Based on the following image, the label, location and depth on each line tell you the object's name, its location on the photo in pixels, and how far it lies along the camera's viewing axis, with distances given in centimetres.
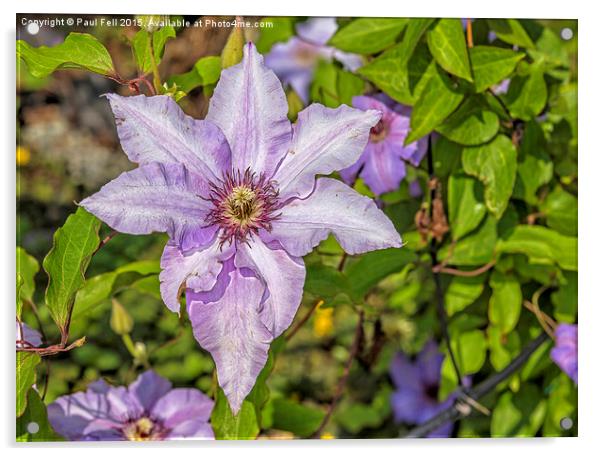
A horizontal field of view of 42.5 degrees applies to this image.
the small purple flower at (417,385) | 120
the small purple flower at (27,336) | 98
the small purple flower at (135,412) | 103
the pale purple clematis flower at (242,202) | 84
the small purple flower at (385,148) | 105
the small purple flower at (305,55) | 109
